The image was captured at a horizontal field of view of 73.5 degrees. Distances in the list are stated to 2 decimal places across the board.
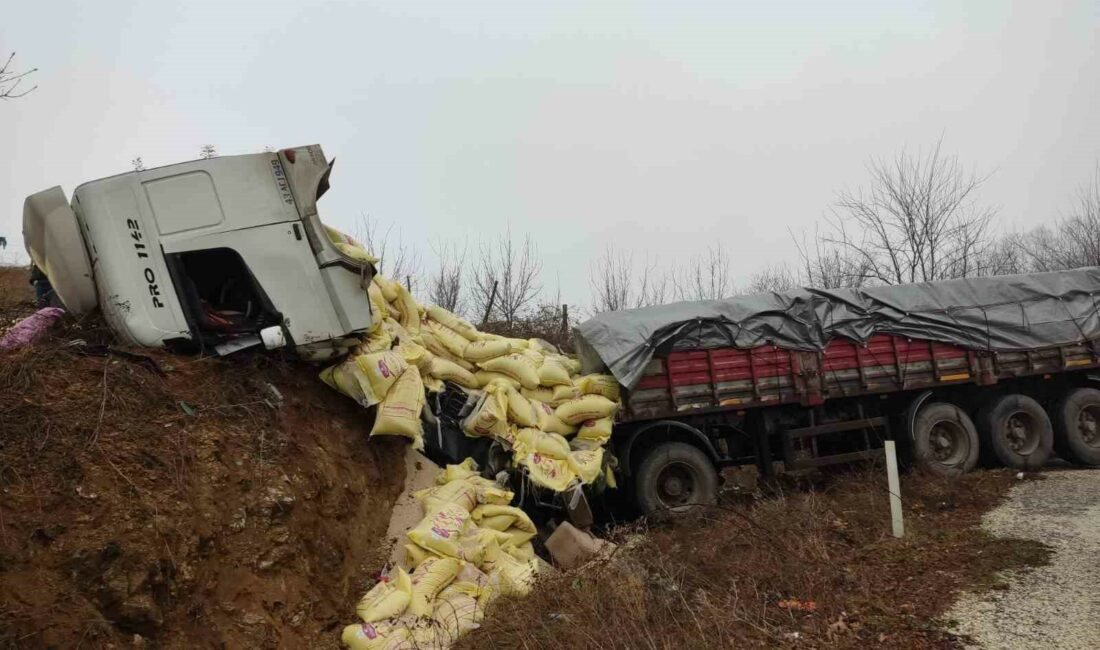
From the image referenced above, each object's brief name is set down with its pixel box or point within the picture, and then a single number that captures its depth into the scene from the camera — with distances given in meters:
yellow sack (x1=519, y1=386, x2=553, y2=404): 7.32
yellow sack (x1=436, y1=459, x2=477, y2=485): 6.36
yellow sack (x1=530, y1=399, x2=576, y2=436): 7.08
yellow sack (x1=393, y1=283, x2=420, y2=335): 7.38
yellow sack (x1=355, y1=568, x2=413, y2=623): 4.79
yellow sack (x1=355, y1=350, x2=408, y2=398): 6.10
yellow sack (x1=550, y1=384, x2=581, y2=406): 7.40
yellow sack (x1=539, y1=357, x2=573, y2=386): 7.42
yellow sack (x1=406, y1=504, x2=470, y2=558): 5.28
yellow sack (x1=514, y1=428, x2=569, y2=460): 6.72
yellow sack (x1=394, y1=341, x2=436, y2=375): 6.61
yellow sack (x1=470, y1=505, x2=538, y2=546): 5.97
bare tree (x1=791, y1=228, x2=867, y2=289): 22.06
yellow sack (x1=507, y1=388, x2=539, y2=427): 6.90
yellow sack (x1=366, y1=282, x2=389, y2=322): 6.85
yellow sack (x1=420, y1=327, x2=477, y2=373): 7.43
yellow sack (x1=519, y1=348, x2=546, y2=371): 7.55
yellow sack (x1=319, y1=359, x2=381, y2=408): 6.13
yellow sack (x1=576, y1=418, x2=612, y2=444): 7.29
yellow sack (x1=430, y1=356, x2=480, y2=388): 7.05
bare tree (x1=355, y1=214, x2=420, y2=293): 15.89
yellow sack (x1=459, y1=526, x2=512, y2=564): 5.44
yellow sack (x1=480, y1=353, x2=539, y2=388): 7.29
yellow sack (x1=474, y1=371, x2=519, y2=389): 7.27
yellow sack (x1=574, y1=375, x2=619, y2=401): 7.54
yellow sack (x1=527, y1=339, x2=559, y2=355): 8.00
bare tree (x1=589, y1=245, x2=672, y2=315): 22.84
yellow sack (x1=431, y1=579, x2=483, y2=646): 4.71
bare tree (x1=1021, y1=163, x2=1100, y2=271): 21.99
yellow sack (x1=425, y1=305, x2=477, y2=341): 7.72
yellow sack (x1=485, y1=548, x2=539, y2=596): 5.21
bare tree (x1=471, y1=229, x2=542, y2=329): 18.09
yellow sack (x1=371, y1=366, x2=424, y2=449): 6.10
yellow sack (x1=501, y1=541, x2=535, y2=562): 5.81
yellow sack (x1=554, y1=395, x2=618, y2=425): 7.29
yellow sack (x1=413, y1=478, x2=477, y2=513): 5.91
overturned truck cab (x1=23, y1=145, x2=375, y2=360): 5.71
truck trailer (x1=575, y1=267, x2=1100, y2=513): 7.72
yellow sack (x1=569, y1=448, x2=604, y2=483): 6.82
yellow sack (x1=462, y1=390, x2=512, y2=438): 6.70
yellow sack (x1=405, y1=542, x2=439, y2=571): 5.27
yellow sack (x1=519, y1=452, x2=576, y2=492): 6.60
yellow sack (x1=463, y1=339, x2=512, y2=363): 7.39
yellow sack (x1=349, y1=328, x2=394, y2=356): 6.31
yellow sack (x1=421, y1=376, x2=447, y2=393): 6.85
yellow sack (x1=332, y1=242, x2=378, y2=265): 6.38
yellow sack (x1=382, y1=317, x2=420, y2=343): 6.91
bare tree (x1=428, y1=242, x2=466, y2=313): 18.81
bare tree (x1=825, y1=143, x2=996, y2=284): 19.05
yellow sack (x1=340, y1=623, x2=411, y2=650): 4.61
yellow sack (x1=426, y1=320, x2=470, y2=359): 7.45
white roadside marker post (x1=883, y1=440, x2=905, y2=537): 5.98
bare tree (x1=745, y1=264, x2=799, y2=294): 29.42
